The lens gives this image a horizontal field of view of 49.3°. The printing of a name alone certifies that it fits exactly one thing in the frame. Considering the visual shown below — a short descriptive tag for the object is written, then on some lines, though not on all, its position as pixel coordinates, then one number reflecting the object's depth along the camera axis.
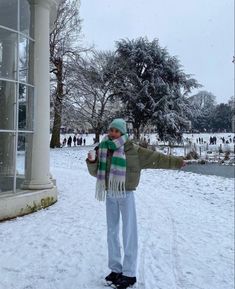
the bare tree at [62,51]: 18.21
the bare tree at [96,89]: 19.38
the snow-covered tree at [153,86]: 22.18
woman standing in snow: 2.79
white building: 5.25
